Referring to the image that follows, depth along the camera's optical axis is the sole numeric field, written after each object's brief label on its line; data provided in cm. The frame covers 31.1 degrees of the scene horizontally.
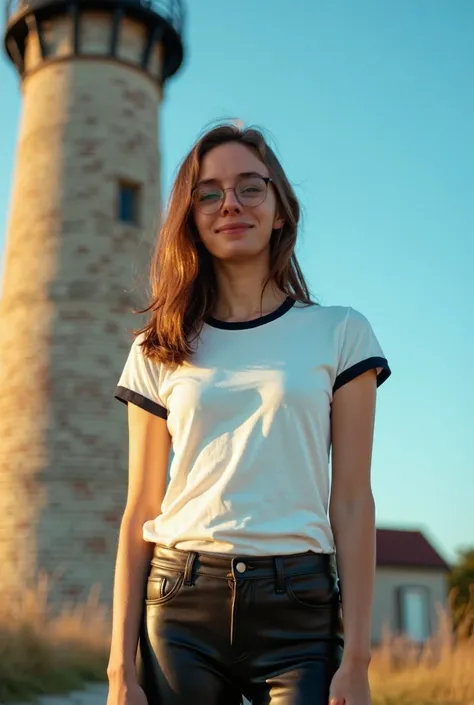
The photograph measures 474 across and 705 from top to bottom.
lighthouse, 1243
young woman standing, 189
